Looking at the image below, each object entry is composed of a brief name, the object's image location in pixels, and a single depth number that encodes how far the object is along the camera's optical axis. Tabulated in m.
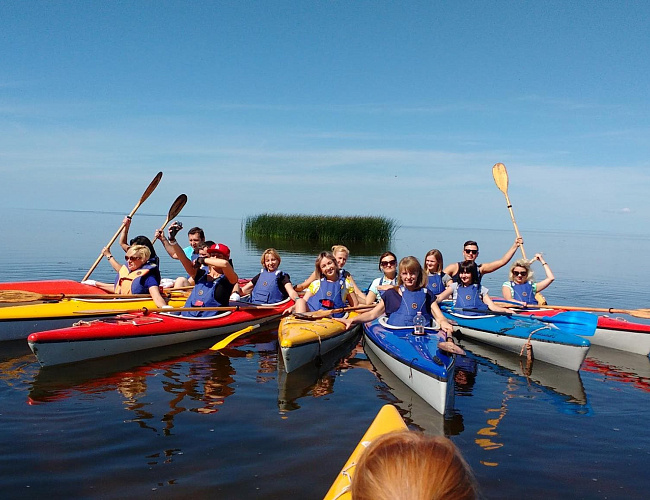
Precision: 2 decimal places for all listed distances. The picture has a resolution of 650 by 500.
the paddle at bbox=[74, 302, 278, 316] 7.78
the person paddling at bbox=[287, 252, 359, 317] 8.45
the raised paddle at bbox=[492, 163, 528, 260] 13.02
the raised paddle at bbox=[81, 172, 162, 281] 12.22
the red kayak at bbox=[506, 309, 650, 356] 8.43
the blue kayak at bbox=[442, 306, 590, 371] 7.23
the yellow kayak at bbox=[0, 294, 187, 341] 7.71
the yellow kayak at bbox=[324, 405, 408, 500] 2.41
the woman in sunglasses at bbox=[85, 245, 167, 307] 8.01
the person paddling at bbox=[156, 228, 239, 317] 8.41
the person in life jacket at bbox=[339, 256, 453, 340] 6.79
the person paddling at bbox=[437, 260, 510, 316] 9.27
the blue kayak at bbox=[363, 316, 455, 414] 5.25
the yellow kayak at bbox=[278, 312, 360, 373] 6.61
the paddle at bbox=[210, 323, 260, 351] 7.57
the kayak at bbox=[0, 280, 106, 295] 9.60
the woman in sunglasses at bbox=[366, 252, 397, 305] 9.27
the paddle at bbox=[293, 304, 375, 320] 7.76
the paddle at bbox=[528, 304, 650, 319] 8.66
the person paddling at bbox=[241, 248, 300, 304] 9.68
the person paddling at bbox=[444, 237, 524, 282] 9.49
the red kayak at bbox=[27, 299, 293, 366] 6.34
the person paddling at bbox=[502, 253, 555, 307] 9.77
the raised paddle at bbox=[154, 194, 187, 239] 11.27
